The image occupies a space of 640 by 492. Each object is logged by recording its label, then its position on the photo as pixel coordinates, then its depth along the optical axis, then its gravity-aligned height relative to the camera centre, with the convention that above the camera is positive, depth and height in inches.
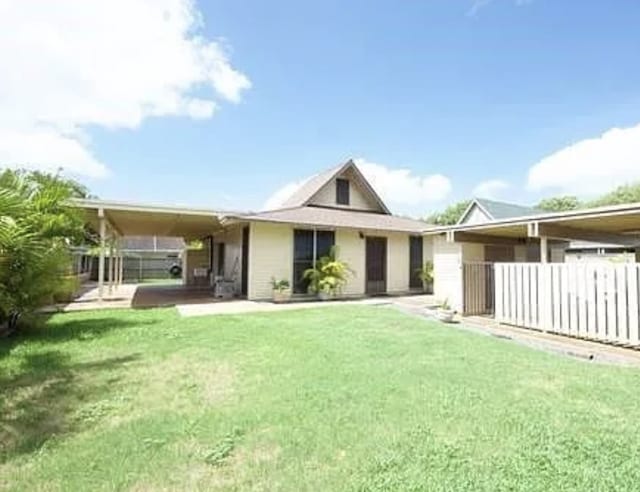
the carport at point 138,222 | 490.3 +61.7
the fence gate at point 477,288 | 440.1 -23.3
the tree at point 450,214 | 1818.4 +230.4
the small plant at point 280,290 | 573.3 -35.5
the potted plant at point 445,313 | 400.5 -46.2
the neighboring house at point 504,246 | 503.2 +28.1
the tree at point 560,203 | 1715.1 +266.9
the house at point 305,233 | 566.9 +48.3
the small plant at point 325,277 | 590.9 -17.6
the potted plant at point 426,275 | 714.8 -17.0
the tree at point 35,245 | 307.1 +12.4
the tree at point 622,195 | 1373.0 +245.3
